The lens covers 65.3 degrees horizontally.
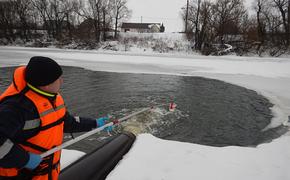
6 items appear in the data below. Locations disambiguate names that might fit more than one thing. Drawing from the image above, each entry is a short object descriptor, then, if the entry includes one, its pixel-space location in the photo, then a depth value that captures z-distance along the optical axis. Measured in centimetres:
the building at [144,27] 5975
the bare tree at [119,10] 3544
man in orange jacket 140
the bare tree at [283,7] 2539
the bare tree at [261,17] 2576
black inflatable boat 264
